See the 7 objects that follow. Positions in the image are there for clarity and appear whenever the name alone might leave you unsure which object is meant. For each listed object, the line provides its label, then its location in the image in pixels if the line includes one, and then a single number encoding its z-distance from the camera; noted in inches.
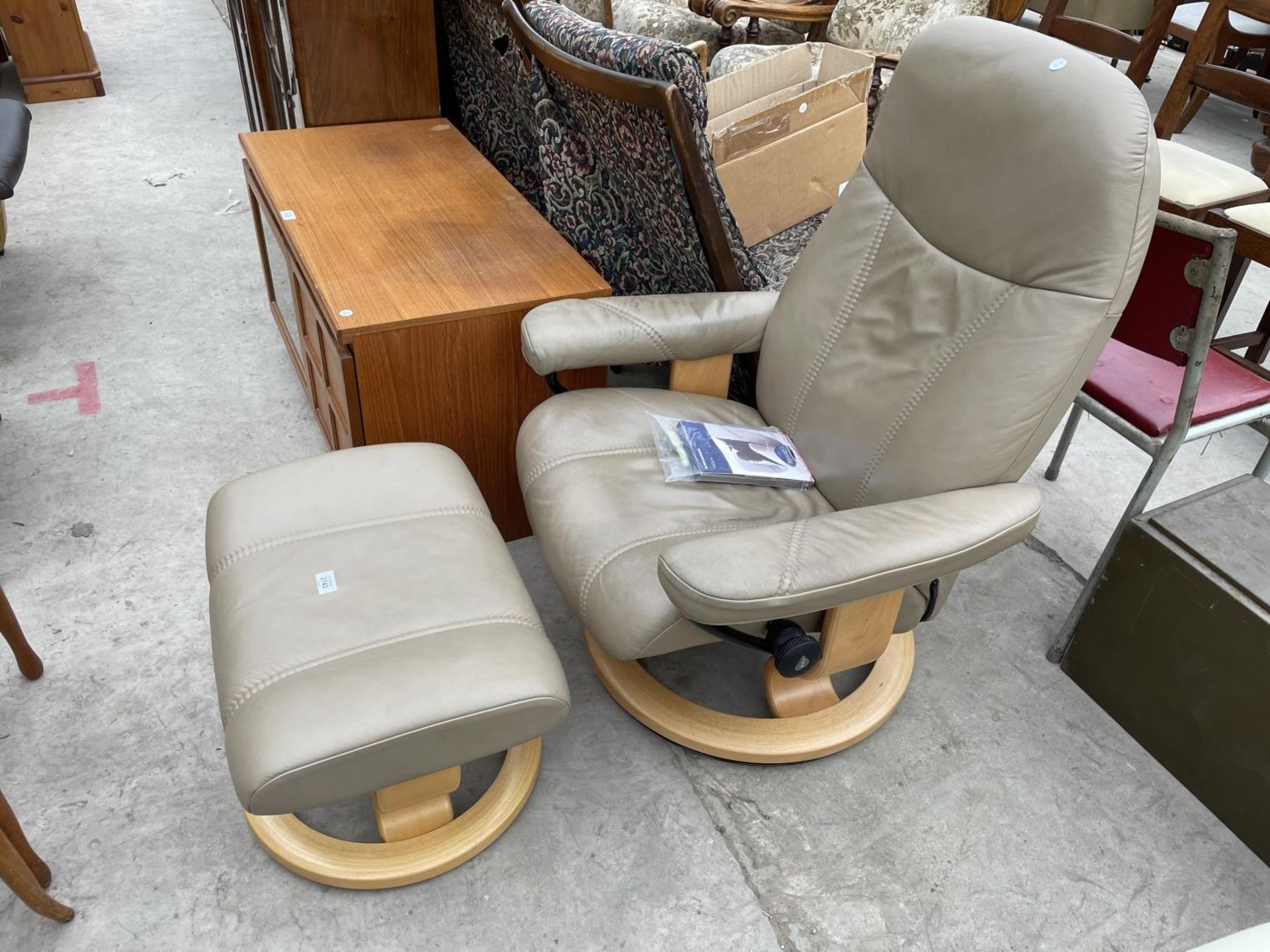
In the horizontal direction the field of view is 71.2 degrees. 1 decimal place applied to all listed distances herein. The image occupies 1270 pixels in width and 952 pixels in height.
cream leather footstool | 42.8
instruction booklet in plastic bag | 59.6
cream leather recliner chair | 46.1
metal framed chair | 55.7
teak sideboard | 65.1
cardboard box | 83.8
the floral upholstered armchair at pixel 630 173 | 62.1
